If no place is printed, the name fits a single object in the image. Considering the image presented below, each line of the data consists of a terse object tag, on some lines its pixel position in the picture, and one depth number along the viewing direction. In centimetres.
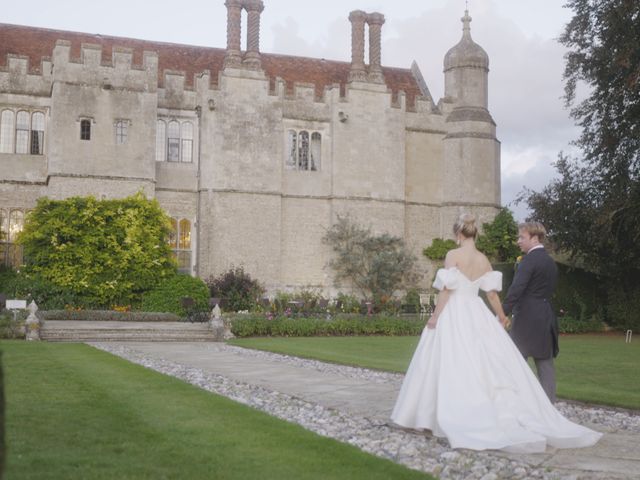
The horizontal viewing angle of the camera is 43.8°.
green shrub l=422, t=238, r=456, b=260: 2898
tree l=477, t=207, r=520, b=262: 2855
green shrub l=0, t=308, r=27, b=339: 1661
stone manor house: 2575
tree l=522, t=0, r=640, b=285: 1873
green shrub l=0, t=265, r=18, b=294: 2298
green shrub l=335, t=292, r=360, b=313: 2403
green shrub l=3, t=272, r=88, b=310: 2277
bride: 530
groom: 644
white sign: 1875
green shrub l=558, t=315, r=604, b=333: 2306
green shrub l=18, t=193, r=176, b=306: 2367
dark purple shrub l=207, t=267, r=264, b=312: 2475
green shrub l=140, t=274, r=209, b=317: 2339
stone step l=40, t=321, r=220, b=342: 1748
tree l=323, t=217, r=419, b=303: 2736
